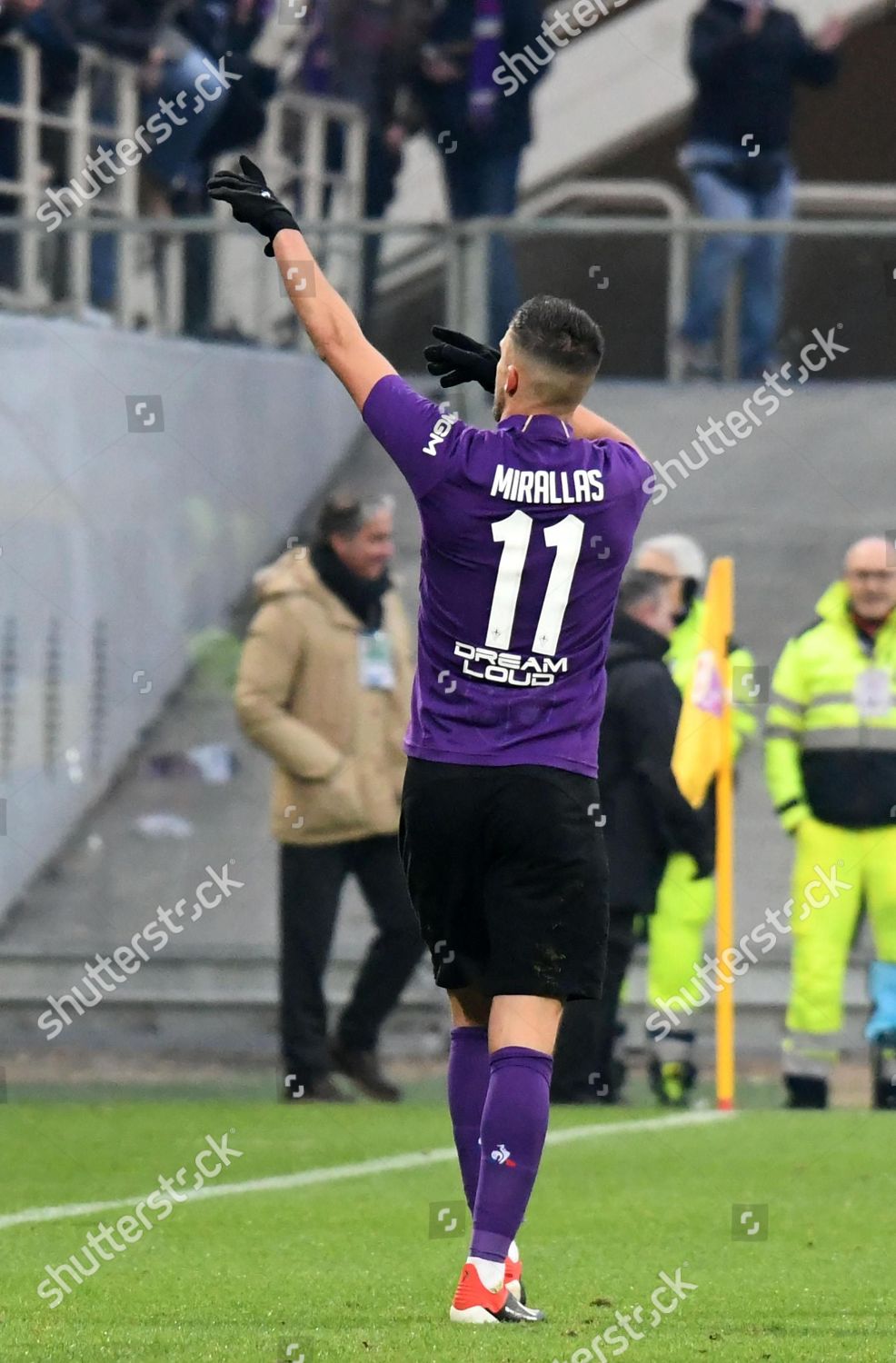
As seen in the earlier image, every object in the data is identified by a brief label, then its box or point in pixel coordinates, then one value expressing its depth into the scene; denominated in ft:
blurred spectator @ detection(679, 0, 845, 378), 43.32
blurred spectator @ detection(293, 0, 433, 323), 43.45
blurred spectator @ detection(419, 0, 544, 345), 43.57
